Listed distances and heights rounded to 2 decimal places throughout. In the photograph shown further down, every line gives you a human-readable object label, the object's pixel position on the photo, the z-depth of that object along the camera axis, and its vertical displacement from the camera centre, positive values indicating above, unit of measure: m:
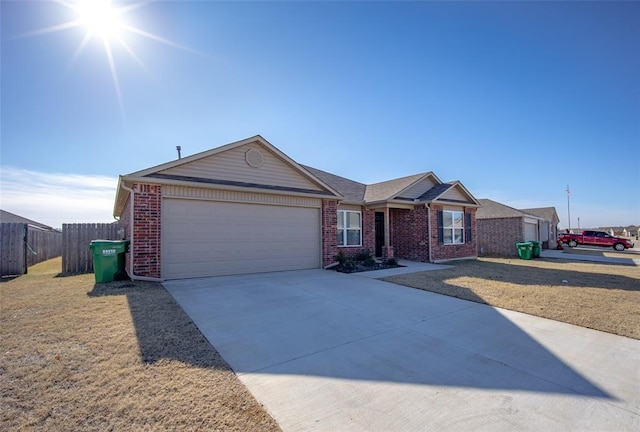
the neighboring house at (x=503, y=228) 20.82 -0.41
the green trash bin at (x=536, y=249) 17.95 -1.60
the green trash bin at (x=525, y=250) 17.31 -1.59
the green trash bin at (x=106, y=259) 8.34 -0.86
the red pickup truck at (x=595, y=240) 24.55 -1.59
